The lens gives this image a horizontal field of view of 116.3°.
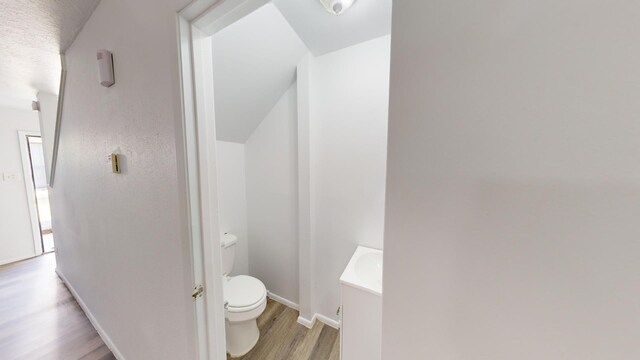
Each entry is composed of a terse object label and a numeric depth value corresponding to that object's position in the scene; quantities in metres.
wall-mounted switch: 1.02
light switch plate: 2.62
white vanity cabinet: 1.07
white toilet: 1.38
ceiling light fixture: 1.02
